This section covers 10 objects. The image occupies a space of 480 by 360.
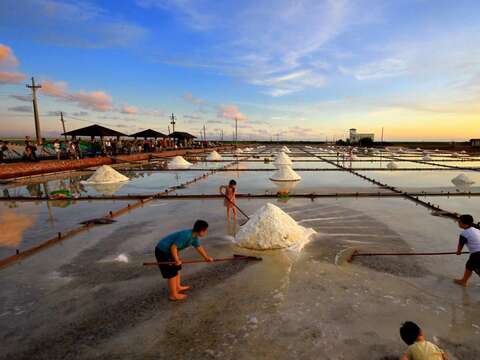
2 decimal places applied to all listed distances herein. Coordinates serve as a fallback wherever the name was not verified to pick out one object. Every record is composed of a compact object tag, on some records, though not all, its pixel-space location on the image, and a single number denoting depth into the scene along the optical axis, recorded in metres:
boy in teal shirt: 3.49
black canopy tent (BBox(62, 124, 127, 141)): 19.98
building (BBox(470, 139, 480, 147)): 56.46
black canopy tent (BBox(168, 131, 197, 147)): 37.56
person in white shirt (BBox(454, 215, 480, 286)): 3.62
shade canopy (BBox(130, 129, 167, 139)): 30.05
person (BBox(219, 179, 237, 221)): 6.78
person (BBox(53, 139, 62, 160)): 18.48
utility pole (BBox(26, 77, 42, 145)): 35.22
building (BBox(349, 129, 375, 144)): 88.60
